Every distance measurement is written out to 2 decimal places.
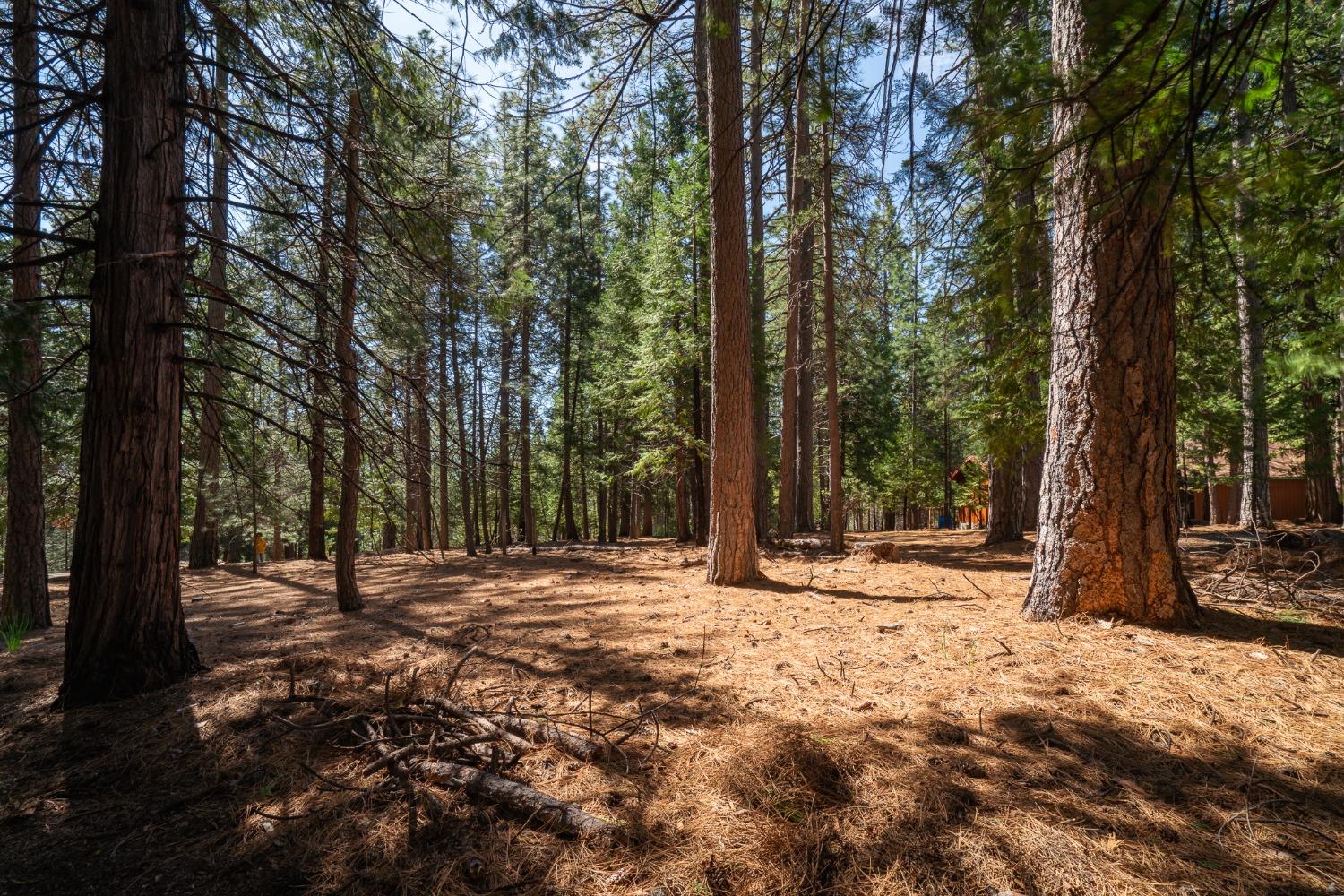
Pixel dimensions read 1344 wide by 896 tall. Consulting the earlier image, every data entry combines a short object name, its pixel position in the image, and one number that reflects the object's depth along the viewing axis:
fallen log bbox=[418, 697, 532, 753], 2.49
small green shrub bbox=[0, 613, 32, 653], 4.68
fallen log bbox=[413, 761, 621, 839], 2.00
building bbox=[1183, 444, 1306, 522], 19.05
